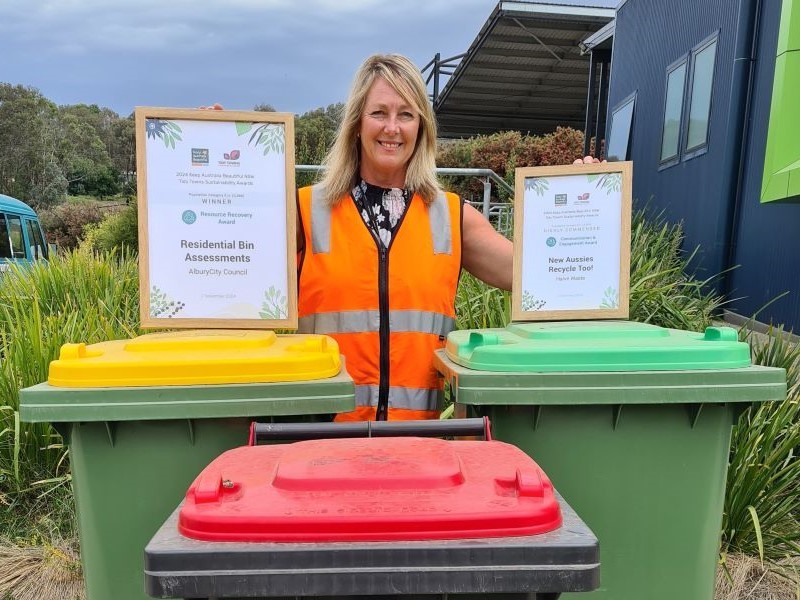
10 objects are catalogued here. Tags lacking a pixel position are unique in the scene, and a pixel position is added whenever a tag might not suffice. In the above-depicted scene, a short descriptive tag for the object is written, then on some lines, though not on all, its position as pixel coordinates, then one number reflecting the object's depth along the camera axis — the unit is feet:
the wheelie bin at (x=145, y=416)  5.33
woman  7.41
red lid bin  3.69
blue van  44.83
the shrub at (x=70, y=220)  88.32
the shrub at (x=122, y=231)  29.94
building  15.34
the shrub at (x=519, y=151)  44.32
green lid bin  5.71
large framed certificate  6.51
